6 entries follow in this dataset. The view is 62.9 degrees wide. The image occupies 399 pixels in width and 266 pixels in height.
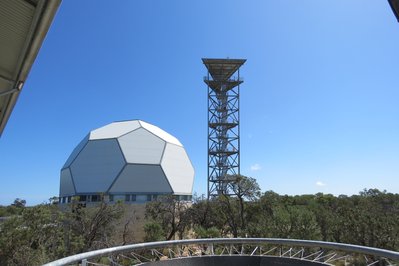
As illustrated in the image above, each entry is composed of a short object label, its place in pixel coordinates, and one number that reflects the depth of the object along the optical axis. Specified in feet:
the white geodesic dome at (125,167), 114.01
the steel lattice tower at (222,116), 145.69
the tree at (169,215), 84.07
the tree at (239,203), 80.79
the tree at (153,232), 73.05
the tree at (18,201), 128.14
